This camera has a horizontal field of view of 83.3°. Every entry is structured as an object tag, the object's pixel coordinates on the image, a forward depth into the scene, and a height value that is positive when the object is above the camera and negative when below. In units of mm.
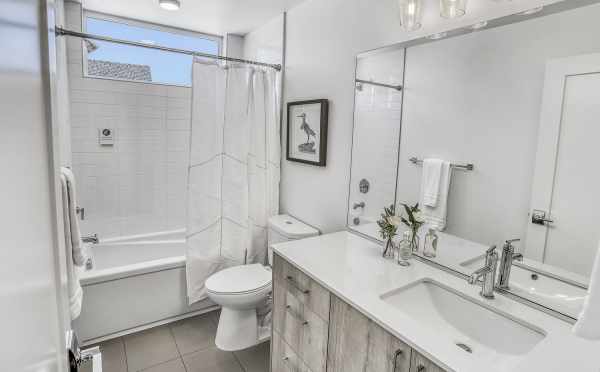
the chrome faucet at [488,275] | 1282 -476
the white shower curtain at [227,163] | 2490 -179
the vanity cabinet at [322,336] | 1129 -758
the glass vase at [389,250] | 1708 -526
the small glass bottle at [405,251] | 1629 -503
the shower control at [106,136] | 3004 -8
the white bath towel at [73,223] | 1393 -365
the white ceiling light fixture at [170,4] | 2552 +1021
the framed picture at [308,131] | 2344 +83
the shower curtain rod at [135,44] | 2037 +601
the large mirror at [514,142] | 1135 +30
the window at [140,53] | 2973 +768
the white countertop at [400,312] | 933 -571
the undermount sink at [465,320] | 1152 -648
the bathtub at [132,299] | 2258 -1159
